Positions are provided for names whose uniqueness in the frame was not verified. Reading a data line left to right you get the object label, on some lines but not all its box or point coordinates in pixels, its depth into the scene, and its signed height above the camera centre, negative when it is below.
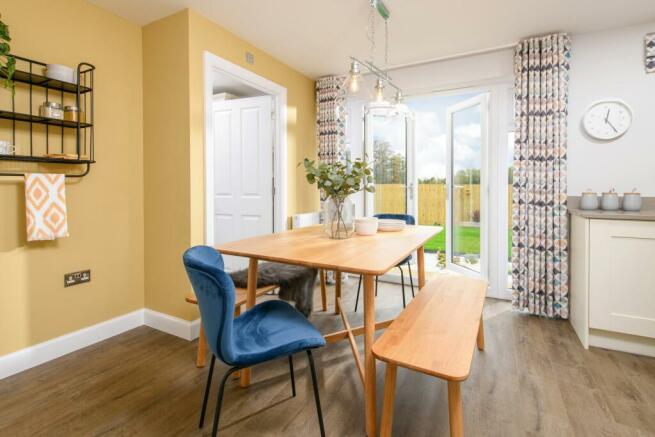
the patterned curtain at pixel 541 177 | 2.91 +0.28
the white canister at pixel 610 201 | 2.69 +0.06
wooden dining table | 1.47 -0.21
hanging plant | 1.73 +0.80
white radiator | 3.76 -0.10
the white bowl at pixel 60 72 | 2.14 +0.88
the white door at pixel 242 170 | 3.70 +0.46
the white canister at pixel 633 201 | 2.62 +0.06
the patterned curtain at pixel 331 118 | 4.00 +1.10
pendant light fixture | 2.10 +0.86
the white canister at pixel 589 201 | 2.78 +0.07
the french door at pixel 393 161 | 4.14 +0.61
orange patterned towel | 2.07 +0.03
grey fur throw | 2.36 -0.49
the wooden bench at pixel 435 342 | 1.22 -0.54
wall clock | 2.84 +0.75
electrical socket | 2.38 -0.47
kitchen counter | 2.27 -0.03
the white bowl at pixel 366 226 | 2.23 -0.10
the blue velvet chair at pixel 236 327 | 1.21 -0.52
